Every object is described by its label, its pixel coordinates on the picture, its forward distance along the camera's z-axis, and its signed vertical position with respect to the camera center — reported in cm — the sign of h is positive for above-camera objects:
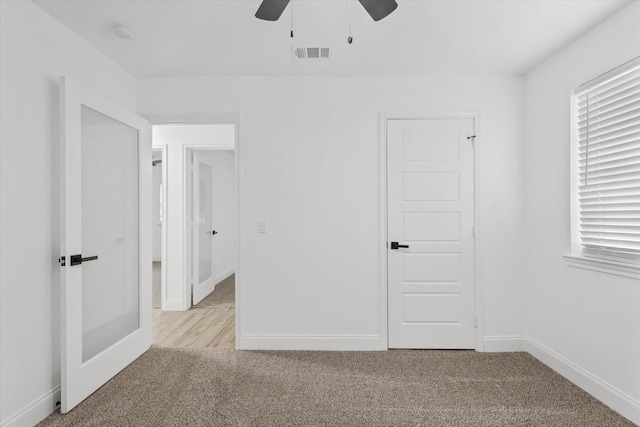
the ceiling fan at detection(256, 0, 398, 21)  152 +92
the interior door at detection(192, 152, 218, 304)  471 -25
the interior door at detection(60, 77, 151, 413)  220 -22
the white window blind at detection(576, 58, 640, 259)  211 +32
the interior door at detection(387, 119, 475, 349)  318 -20
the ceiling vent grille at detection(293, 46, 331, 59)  265 +123
